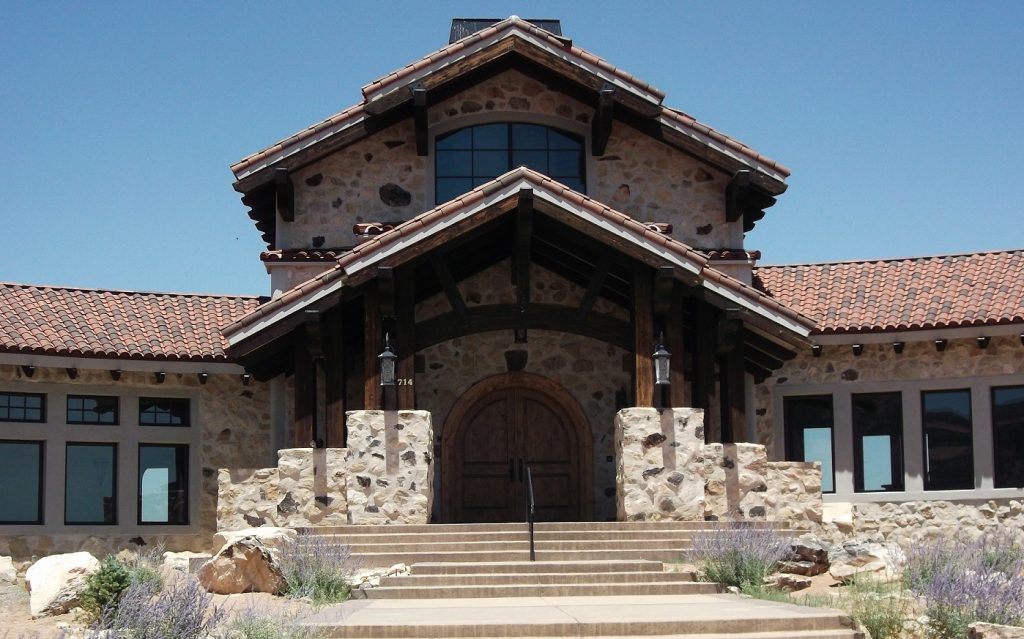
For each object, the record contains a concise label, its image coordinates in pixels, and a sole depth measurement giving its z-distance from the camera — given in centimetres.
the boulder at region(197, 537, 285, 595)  1505
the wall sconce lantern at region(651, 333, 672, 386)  1831
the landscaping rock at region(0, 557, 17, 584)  1860
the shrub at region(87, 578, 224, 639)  1053
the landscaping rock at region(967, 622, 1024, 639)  1124
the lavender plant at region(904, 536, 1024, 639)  1206
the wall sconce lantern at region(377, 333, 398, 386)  1819
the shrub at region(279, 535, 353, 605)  1452
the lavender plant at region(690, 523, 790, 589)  1511
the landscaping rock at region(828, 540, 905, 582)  1550
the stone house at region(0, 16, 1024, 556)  1914
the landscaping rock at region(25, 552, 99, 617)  1481
